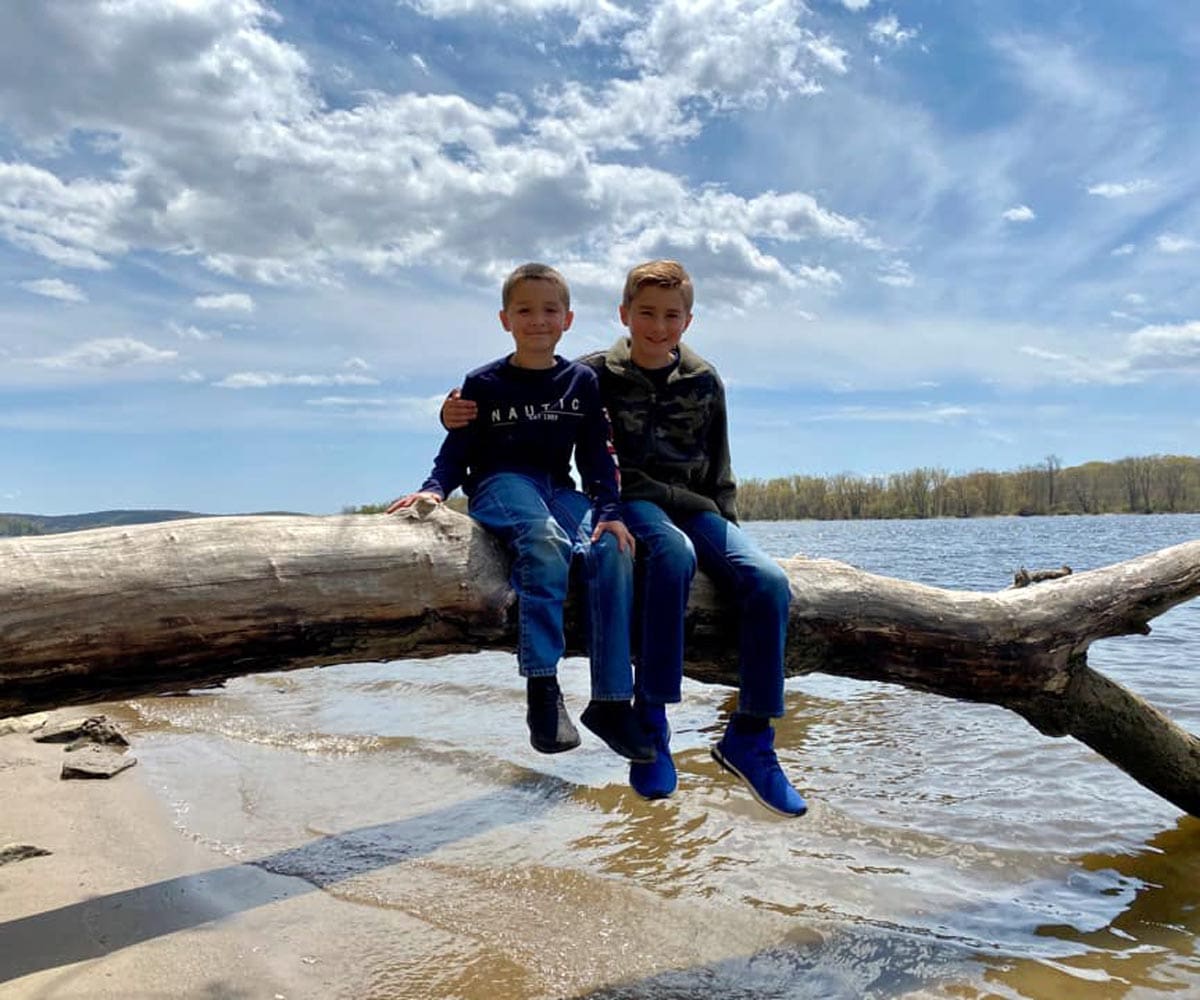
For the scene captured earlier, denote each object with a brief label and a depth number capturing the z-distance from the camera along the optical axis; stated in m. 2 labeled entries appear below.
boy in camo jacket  3.44
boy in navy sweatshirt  3.31
